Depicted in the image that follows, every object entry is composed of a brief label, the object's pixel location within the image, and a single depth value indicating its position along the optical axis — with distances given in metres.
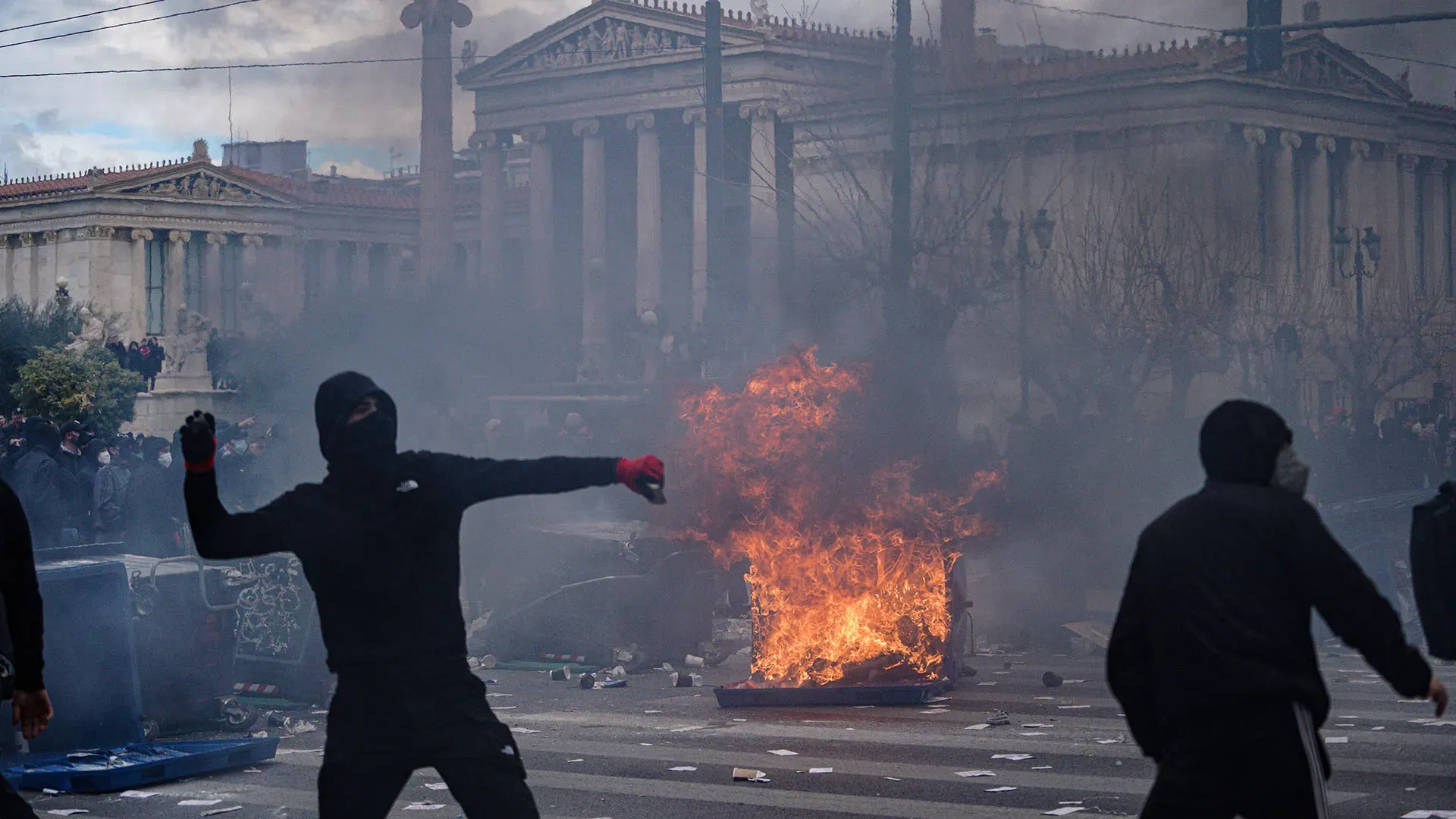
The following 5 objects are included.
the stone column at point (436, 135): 59.88
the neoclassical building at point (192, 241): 60.25
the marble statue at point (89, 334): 40.81
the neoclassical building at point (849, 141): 38.59
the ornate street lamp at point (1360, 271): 32.06
